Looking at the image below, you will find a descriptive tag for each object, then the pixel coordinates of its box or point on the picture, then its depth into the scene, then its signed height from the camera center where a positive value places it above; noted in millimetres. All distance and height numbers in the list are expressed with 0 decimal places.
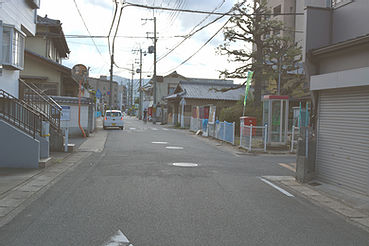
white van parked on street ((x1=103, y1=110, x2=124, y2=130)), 31094 -578
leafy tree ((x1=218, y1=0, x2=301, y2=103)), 24047 +4796
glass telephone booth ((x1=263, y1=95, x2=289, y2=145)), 17625 -50
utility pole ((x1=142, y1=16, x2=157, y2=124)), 45072 +159
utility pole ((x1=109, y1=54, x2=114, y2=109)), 41334 +5609
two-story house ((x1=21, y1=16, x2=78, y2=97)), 22078 +2881
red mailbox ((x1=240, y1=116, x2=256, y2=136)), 22078 -248
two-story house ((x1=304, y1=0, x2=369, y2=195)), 8188 +802
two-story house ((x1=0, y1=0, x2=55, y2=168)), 9984 +82
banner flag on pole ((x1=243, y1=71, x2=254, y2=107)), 20891 +2326
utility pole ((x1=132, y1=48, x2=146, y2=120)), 63488 +2507
